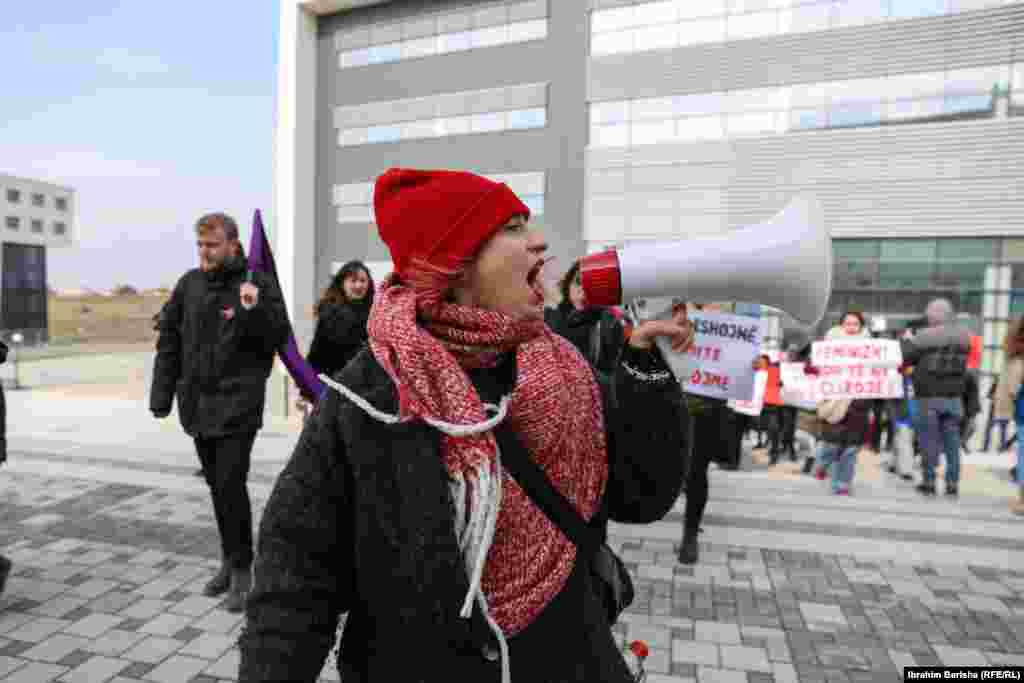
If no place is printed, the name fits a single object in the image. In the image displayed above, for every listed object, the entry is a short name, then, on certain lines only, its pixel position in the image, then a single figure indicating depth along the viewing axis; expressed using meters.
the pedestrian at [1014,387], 5.82
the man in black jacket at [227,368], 3.47
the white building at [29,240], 34.66
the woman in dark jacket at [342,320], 4.46
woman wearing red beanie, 1.12
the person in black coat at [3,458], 3.38
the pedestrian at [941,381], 6.29
